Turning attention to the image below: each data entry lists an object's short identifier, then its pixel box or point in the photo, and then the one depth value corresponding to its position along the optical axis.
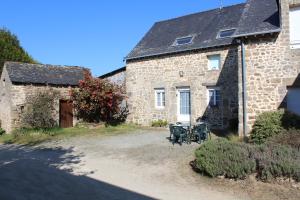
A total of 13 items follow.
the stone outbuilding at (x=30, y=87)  13.18
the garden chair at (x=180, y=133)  8.86
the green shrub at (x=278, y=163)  5.41
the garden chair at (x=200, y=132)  8.96
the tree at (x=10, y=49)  20.97
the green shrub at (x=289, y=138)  6.47
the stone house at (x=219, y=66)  8.88
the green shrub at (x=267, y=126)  8.12
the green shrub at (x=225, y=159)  5.77
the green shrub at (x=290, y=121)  8.02
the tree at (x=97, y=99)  13.59
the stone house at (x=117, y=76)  15.13
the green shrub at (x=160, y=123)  13.33
